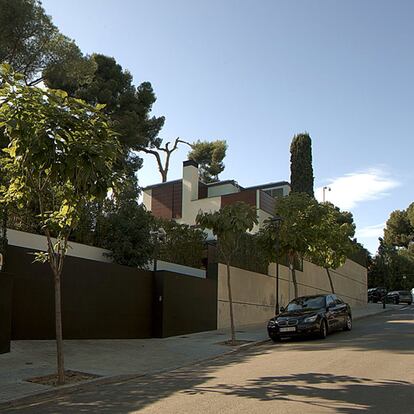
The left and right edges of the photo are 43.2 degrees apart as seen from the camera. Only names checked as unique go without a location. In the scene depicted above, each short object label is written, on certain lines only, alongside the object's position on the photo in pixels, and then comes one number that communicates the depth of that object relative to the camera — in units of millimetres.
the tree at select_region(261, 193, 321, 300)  24719
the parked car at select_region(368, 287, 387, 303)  55656
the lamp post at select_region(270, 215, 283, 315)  24156
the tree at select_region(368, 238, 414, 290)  65688
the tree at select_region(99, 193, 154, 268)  17922
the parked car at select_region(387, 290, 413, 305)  50469
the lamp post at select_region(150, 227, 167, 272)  19000
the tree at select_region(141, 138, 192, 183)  43947
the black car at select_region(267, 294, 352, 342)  16406
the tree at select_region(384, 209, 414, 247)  72062
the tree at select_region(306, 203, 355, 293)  25625
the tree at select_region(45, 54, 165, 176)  23781
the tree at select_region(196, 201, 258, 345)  16719
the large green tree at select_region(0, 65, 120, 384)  8617
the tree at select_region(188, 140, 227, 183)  52812
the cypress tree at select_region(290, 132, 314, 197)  38344
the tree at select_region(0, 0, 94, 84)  17506
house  34812
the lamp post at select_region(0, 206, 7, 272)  12922
